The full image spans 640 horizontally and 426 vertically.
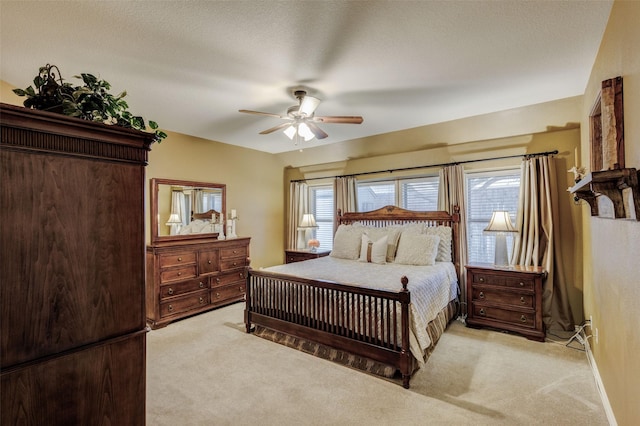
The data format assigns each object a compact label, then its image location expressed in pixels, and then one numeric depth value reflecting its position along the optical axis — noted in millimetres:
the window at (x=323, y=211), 5988
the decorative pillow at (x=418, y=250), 3811
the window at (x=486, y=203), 4031
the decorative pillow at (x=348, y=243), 4434
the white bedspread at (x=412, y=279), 2615
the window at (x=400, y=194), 4688
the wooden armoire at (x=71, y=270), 838
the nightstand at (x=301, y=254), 5102
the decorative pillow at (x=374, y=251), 4090
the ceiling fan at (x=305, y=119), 3018
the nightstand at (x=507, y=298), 3320
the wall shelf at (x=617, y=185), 1372
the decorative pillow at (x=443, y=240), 4090
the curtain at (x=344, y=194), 5312
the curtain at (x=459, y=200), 4168
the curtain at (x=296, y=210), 6062
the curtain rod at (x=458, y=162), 3650
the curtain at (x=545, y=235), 3537
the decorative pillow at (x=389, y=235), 4172
